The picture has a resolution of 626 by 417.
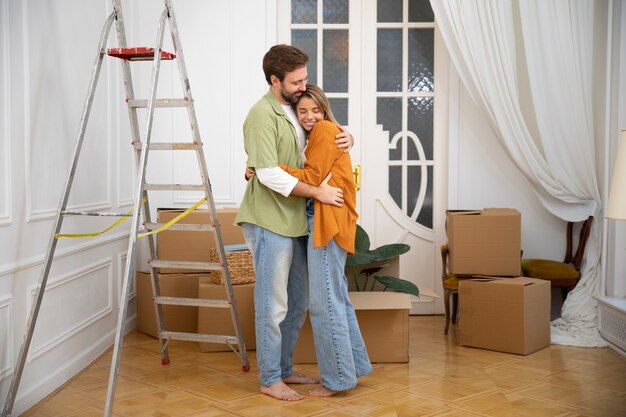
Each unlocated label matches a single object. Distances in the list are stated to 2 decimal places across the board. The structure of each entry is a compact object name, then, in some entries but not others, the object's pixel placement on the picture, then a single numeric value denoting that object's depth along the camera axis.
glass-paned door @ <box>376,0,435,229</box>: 5.13
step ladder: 2.90
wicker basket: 4.12
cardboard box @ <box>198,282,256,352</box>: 4.11
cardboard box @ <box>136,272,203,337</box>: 4.45
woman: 3.20
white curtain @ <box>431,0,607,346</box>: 4.68
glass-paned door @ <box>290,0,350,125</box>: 5.14
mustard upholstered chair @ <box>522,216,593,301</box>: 4.61
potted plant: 3.99
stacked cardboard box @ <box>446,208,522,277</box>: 4.39
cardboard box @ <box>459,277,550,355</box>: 4.12
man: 3.16
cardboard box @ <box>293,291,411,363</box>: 3.92
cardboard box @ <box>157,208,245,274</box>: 4.45
